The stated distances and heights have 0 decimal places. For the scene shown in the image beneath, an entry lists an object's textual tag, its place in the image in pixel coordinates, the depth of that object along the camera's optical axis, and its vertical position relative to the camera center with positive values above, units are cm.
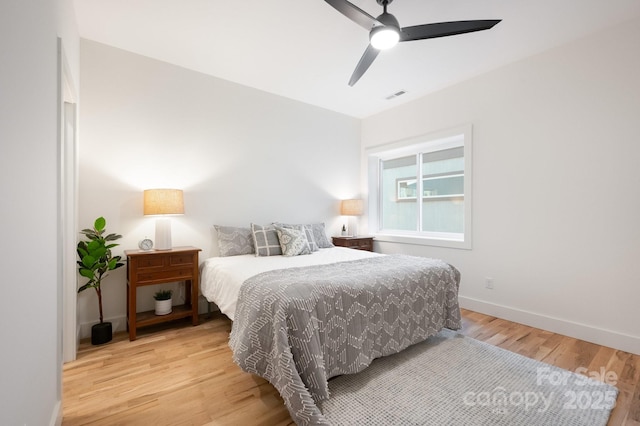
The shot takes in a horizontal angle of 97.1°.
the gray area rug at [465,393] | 155 -112
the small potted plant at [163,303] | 274 -88
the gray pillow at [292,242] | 314 -33
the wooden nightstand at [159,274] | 252 -58
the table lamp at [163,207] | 268 +6
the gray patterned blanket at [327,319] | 158 -71
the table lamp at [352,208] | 436 +8
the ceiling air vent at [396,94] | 372 +160
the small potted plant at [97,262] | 233 -42
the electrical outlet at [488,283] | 319 -79
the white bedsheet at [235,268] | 227 -49
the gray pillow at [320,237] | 374 -32
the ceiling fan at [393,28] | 187 +128
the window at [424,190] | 361 +34
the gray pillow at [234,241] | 313 -31
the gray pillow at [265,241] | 311 -32
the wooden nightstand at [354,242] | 417 -43
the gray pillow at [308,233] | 340 -25
